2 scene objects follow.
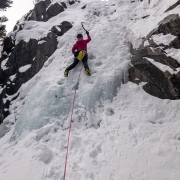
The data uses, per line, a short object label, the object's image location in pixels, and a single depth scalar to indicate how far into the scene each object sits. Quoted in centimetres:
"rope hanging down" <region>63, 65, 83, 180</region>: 389
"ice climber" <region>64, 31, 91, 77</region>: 668
